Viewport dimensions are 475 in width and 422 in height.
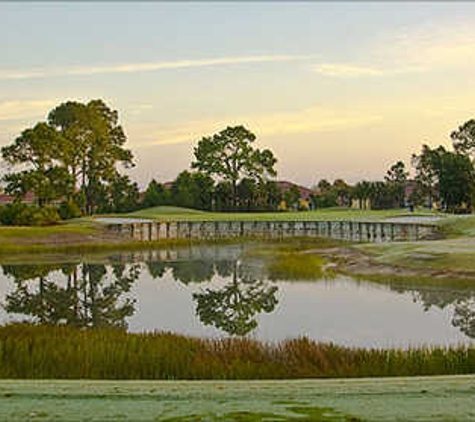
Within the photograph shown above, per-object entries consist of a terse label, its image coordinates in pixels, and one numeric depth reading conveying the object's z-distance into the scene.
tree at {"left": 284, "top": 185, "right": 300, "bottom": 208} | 79.62
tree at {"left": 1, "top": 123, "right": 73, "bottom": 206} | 45.31
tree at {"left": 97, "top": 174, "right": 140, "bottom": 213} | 69.00
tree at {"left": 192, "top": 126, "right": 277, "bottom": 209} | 79.12
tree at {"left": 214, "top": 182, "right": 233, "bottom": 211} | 76.88
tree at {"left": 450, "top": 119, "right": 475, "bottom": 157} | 75.75
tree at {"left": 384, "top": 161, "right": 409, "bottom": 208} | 78.69
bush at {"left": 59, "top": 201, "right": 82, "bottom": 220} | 49.28
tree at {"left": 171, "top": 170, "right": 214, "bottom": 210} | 74.62
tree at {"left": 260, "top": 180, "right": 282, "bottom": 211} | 77.94
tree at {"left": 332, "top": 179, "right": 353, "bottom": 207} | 83.60
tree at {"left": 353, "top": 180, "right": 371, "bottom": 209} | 78.94
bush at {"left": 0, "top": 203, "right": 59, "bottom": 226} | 42.00
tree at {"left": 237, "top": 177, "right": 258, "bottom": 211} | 76.81
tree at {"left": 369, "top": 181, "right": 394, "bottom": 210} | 78.08
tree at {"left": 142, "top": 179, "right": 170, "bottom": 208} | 73.38
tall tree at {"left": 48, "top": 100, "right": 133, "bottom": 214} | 60.47
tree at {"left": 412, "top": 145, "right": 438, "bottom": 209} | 79.38
